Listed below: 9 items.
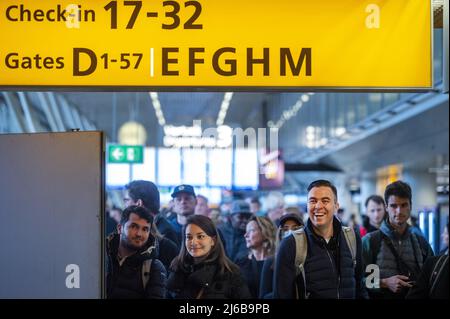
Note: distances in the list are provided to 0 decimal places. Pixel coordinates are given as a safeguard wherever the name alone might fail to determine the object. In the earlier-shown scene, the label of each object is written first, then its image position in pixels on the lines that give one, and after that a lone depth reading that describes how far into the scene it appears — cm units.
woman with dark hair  585
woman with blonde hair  701
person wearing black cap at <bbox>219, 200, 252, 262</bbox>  740
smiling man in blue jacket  566
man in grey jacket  605
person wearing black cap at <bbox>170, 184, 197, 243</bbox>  662
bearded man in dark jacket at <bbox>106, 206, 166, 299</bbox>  576
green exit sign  1710
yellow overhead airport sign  533
